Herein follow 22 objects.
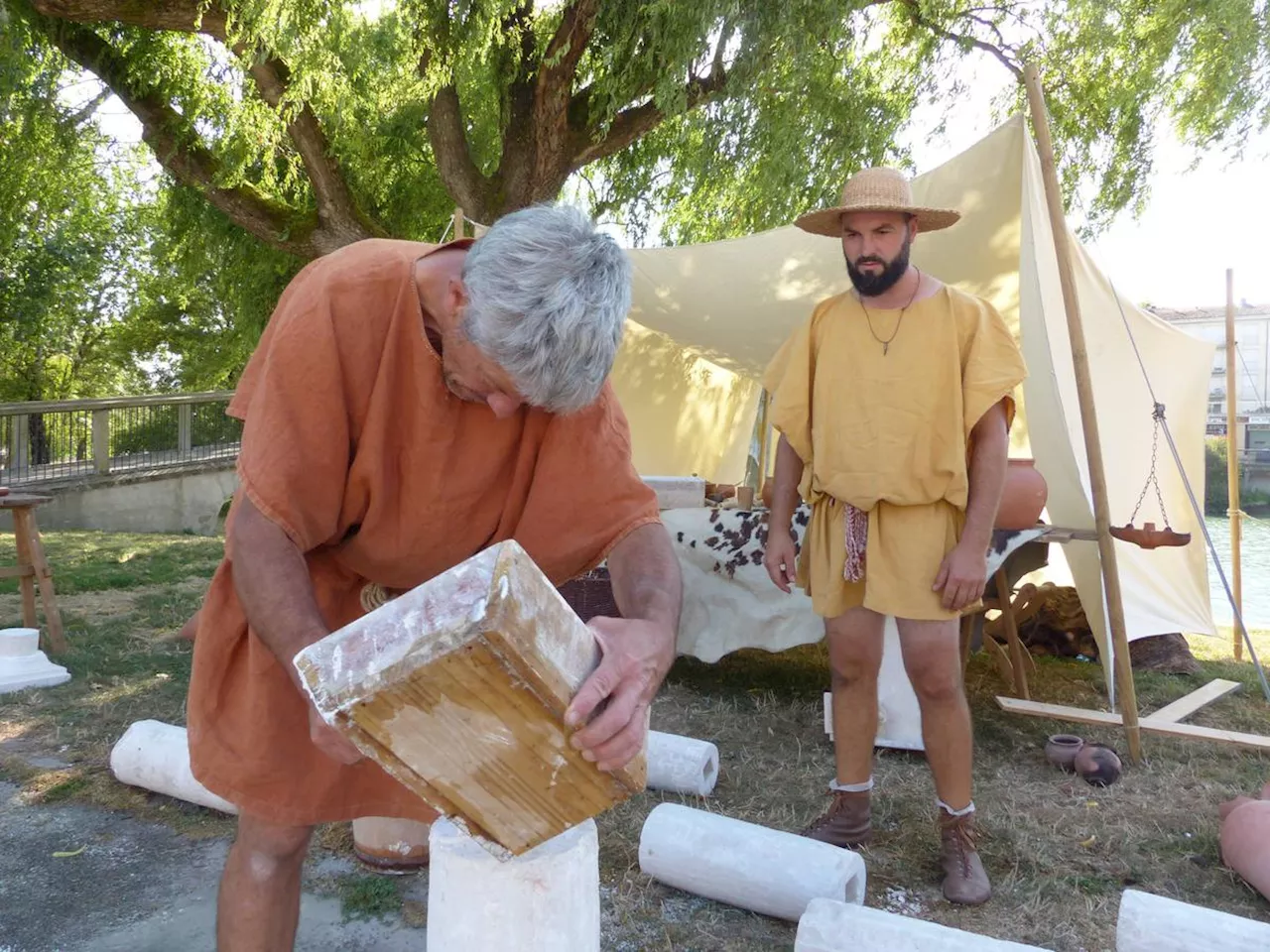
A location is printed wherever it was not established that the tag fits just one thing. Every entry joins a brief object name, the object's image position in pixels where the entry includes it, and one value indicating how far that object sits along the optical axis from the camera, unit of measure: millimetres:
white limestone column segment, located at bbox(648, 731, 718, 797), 3131
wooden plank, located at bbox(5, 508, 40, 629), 4738
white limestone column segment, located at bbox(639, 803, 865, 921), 2344
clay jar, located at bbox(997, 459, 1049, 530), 3736
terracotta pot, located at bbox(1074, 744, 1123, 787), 3359
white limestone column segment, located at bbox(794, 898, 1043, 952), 1947
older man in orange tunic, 1288
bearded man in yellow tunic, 2613
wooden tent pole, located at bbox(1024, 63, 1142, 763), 3512
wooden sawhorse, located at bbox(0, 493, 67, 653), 4750
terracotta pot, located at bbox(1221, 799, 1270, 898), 2543
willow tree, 6496
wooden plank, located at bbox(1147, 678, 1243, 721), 4101
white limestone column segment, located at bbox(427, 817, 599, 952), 1181
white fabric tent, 3949
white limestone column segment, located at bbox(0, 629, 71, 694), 4168
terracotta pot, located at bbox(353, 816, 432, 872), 2531
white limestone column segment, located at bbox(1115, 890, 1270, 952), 1983
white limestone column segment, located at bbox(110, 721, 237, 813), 2926
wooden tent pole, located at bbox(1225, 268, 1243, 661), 5357
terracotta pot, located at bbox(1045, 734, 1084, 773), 3484
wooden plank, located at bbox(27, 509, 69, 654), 4758
